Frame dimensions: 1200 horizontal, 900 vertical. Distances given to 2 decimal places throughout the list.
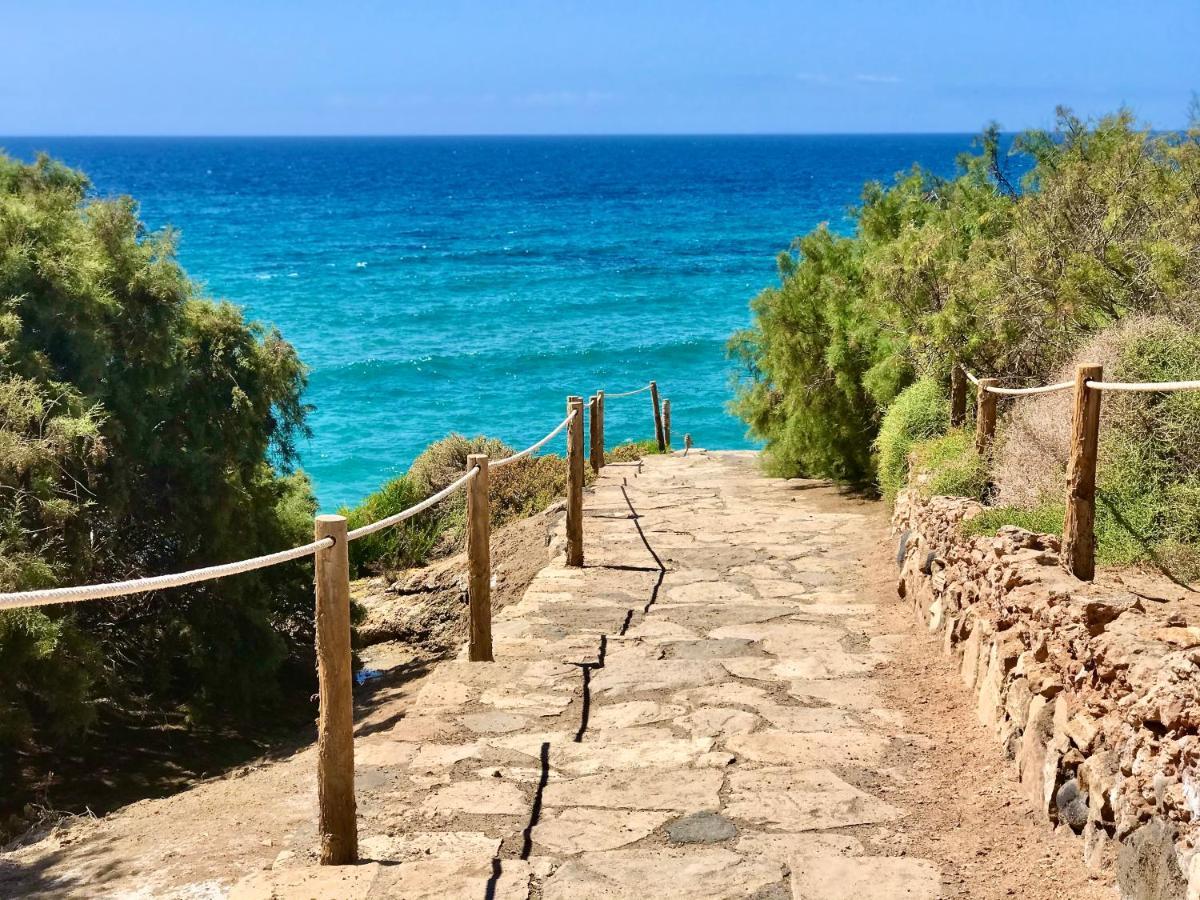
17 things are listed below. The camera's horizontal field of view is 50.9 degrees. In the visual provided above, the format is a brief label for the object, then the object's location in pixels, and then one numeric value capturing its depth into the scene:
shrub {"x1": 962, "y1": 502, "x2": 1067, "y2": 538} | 6.87
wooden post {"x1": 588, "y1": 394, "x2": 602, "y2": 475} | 15.42
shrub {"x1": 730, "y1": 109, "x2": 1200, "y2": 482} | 8.92
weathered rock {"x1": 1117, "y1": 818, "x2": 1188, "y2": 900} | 3.73
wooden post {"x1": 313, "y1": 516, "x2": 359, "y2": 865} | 4.55
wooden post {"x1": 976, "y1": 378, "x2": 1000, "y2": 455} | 8.64
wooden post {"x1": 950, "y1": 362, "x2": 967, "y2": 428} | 10.13
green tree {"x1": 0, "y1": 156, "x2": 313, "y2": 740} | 8.37
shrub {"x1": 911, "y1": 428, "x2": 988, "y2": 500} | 8.56
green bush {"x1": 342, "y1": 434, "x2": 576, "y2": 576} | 15.09
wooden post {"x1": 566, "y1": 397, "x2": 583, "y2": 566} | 9.87
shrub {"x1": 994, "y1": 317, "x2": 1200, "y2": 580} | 6.32
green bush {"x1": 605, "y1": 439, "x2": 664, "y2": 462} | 19.74
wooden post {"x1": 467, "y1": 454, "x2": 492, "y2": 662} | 7.11
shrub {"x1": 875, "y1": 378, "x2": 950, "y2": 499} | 10.73
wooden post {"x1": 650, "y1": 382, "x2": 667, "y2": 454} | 21.73
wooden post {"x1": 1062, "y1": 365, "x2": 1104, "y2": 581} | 5.83
